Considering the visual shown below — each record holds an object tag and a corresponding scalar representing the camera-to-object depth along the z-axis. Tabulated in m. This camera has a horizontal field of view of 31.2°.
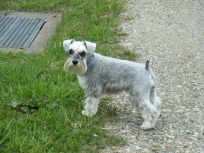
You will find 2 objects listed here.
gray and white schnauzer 4.81
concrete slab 7.78
